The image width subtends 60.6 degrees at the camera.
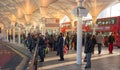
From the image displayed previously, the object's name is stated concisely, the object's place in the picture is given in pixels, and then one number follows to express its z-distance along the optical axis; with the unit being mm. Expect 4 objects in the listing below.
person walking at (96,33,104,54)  8023
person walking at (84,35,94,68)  4795
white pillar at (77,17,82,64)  5549
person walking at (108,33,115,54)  8149
